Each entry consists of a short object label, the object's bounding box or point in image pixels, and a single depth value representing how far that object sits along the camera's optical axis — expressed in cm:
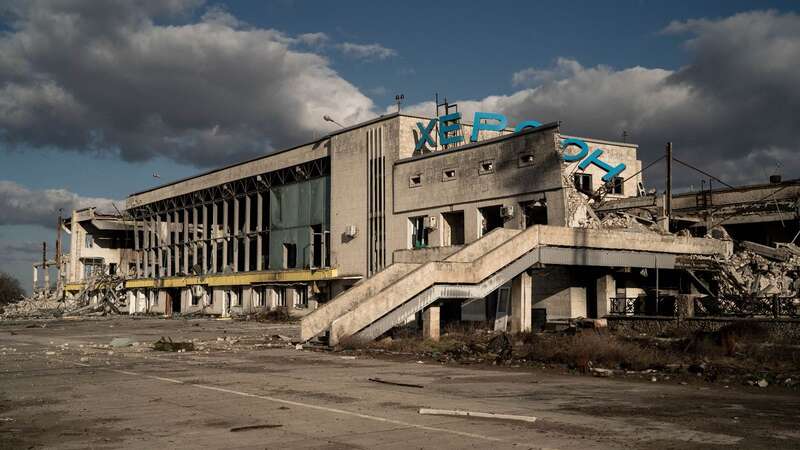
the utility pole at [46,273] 9737
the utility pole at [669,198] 3809
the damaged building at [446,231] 2686
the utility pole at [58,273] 8915
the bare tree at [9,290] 11881
